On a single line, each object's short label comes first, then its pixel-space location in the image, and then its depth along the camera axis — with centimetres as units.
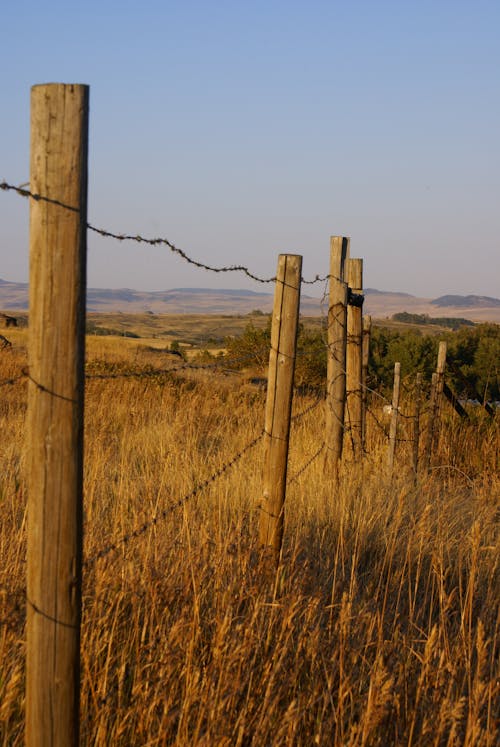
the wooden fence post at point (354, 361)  692
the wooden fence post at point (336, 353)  610
